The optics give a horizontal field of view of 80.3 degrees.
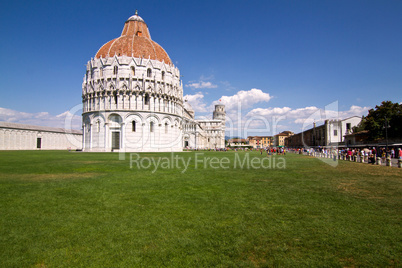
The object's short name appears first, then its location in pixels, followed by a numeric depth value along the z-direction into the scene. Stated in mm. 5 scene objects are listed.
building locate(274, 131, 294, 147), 152412
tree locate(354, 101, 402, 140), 40188
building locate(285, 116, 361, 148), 63125
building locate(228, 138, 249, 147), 156188
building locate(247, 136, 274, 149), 154062
